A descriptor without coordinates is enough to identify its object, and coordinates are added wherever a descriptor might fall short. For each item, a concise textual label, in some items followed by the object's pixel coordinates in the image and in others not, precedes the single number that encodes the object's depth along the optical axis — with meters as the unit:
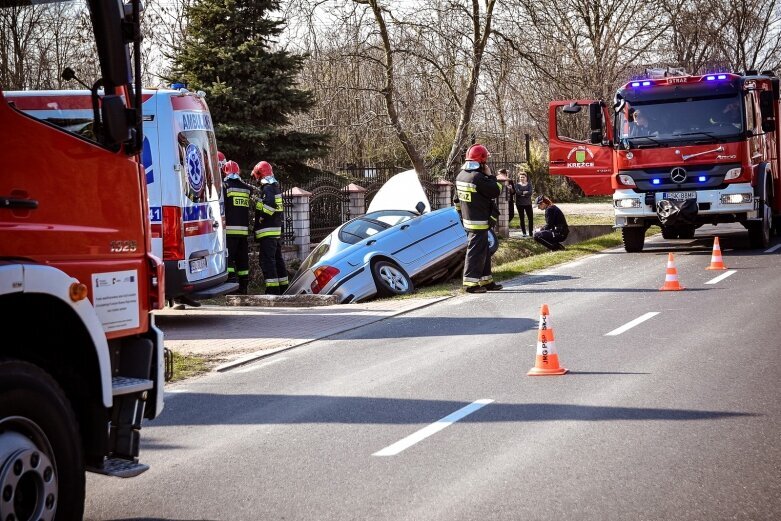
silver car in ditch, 16.61
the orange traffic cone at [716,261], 17.25
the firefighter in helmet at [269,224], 17.61
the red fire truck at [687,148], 19.66
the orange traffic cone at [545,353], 9.12
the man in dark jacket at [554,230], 23.16
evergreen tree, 23.78
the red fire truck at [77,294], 4.39
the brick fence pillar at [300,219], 22.77
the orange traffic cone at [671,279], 14.77
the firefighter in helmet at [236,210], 17.22
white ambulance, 12.52
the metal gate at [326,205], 24.54
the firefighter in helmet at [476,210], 15.92
